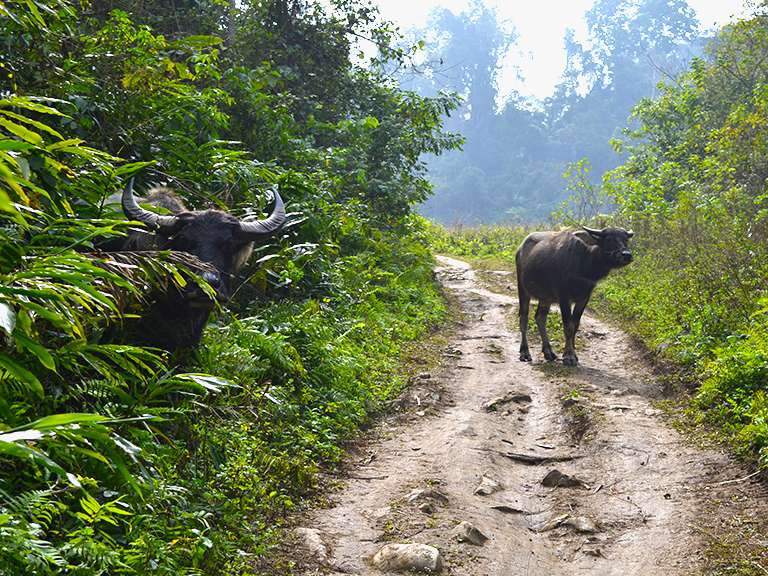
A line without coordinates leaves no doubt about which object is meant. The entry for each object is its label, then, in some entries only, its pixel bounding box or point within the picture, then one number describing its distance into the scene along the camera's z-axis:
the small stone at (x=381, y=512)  4.32
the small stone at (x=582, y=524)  4.17
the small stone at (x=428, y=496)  4.52
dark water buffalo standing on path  9.29
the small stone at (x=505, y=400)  7.09
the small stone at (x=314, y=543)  3.70
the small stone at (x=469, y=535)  3.92
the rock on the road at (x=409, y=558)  3.54
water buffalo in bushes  4.77
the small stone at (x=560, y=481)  4.97
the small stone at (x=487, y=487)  4.79
